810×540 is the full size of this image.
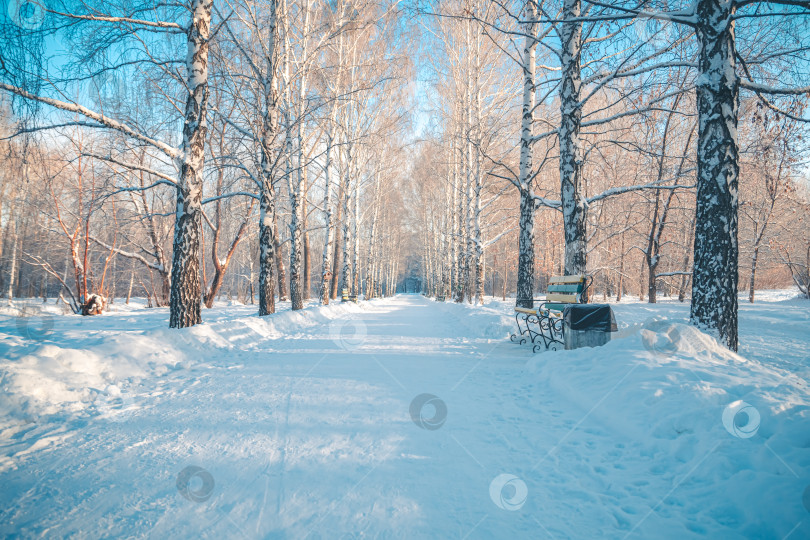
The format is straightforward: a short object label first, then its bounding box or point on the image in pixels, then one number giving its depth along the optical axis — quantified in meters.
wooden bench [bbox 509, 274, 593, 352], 5.85
